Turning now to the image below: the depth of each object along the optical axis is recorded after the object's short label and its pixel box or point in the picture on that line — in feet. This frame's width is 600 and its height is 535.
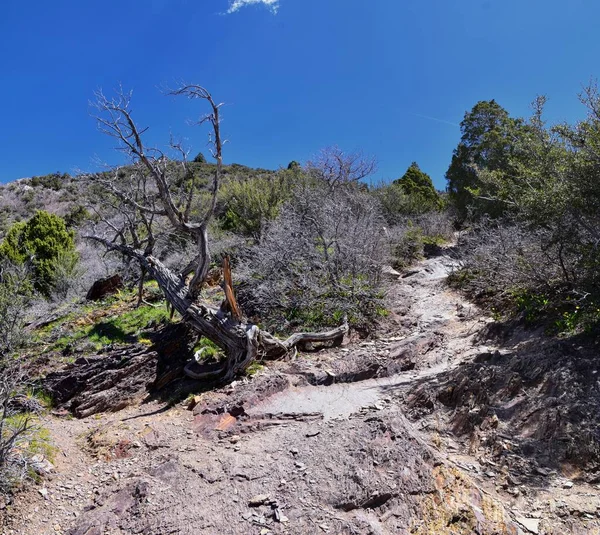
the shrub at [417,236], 40.78
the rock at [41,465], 10.61
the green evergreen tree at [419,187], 61.53
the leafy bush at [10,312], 16.17
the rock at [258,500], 9.19
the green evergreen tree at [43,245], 42.22
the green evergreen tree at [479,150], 42.55
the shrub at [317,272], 24.71
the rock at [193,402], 15.81
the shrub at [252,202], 48.25
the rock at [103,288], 32.53
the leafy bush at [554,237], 15.93
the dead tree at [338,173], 55.96
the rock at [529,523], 8.51
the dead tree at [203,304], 18.67
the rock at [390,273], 33.10
